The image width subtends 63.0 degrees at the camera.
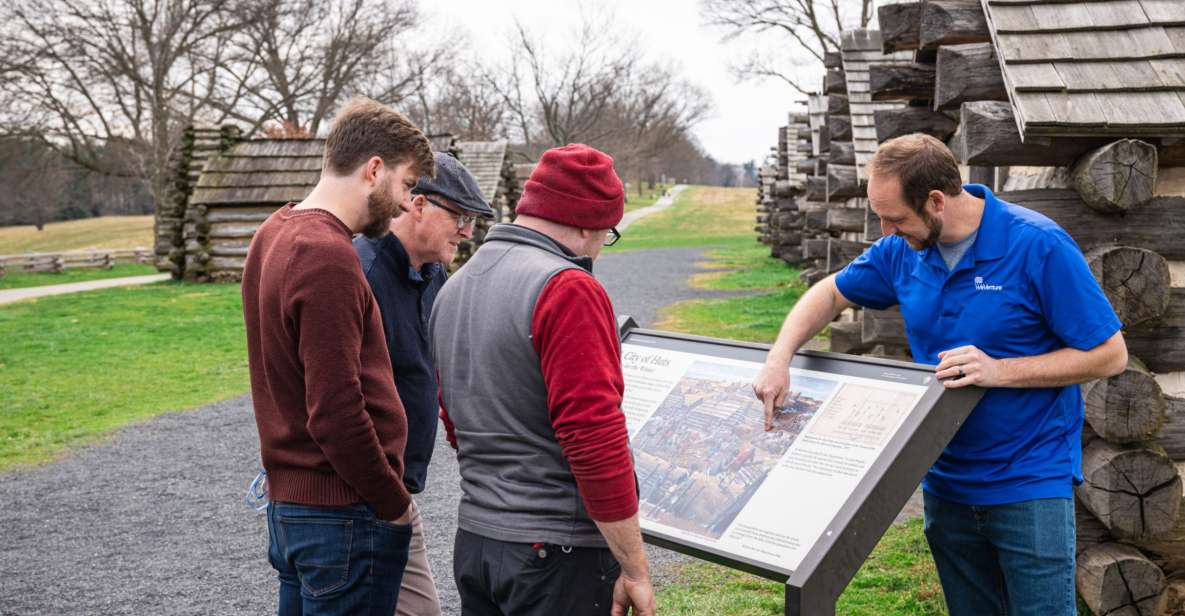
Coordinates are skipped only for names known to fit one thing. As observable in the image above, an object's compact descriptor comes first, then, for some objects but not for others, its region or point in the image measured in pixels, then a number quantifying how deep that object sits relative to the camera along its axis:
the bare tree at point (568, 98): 46.72
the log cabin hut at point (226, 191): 21.64
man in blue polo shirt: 2.79
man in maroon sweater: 2.40
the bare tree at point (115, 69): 27.70
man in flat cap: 3.15
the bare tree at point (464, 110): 46.88
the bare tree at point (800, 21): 35.17
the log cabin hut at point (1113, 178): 4.05
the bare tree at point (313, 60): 33.31
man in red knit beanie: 2.31
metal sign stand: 2.49
